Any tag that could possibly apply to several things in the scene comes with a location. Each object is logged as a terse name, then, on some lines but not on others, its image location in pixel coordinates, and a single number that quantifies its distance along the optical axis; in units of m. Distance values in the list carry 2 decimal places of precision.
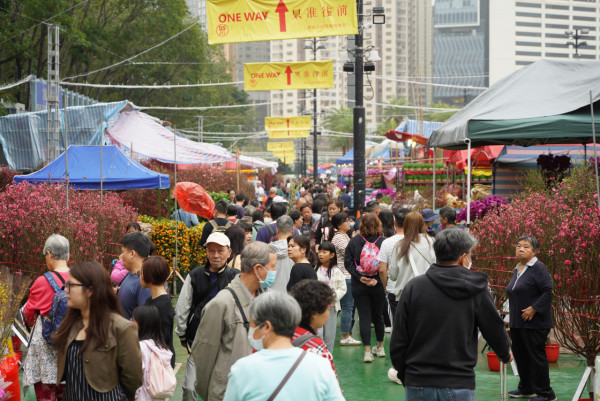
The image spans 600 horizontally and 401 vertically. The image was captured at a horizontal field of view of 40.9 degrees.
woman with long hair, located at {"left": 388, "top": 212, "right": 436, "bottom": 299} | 8.25
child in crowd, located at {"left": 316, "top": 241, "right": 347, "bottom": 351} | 9.63
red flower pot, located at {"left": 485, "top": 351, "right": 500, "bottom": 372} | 9.07
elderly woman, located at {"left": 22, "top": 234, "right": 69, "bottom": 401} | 6.36
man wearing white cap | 6.26
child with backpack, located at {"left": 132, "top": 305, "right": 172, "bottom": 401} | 5.51
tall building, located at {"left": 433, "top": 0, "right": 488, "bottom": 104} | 188.88
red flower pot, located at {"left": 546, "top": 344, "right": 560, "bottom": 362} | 9.41
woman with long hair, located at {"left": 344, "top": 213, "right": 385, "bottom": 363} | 9.68
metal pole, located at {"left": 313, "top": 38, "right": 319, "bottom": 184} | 44.75
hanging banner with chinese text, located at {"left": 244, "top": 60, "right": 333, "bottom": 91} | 16.16
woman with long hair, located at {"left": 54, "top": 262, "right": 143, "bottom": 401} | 4.48
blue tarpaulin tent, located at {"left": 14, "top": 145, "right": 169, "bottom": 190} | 15.89
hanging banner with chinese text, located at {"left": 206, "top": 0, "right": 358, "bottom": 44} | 12.31
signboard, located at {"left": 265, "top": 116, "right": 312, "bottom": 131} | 35.91
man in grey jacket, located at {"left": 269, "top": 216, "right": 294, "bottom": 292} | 8.34
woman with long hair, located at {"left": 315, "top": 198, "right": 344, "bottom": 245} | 12.27
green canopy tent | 10.59
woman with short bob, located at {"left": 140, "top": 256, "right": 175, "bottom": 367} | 6.06
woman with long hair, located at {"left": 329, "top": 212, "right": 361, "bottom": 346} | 10.62
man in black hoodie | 4.72
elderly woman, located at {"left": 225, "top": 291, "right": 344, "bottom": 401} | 3.32
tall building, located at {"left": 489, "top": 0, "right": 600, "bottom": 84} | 194.50
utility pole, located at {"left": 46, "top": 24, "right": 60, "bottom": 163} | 17.13
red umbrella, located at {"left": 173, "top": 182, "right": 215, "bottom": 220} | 15.46
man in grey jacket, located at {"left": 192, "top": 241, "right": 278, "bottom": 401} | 4.95
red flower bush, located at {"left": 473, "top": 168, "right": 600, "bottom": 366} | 7.18
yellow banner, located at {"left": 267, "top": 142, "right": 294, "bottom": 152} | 52.50
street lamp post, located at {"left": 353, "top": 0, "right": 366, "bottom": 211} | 16.28
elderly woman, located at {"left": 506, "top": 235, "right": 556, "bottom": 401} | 7.44
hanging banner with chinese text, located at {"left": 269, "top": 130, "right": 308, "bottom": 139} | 36.12
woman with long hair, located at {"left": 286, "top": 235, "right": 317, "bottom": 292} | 8.05
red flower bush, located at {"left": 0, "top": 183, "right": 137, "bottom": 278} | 9.85
